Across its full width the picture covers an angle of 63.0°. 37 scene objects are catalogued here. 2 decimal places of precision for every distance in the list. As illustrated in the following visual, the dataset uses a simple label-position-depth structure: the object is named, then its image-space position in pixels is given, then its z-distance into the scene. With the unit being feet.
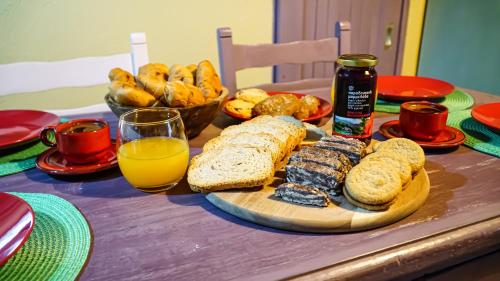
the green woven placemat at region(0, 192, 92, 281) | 1.83
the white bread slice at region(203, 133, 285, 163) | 2.76
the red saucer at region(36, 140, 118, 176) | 2.75
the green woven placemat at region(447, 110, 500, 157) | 3.22
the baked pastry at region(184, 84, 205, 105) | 3.23
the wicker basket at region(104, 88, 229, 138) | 3.18
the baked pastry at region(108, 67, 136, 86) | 3.43
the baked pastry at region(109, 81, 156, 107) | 3.15
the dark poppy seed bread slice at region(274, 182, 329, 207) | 2.25
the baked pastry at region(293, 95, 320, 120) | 3.80
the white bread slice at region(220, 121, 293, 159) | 2.92
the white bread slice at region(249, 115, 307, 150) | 3.11
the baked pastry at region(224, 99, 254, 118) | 3.84
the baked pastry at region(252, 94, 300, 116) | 3.70
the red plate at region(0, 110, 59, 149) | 3.25
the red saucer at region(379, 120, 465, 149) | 3.17
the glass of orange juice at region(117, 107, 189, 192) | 2.48
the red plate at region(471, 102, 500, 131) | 3.48
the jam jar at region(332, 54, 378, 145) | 2.82
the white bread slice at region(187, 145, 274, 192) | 2.43
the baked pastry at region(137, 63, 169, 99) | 3.31
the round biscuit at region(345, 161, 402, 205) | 2.18
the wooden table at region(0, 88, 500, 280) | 1.89
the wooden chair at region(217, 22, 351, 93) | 5.02
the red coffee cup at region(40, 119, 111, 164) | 2.76
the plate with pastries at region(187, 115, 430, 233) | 2.17
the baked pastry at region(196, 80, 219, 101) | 3.42
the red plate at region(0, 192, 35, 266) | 1.80
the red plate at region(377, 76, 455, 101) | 4.39
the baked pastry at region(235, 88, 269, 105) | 4.07
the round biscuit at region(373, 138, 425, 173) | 2.60
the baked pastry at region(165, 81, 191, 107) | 3.13
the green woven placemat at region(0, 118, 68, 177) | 2.95
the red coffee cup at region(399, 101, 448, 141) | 3.22
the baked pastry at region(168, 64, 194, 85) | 3.57
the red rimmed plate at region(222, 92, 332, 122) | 3.76
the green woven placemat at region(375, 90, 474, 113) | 4.26
